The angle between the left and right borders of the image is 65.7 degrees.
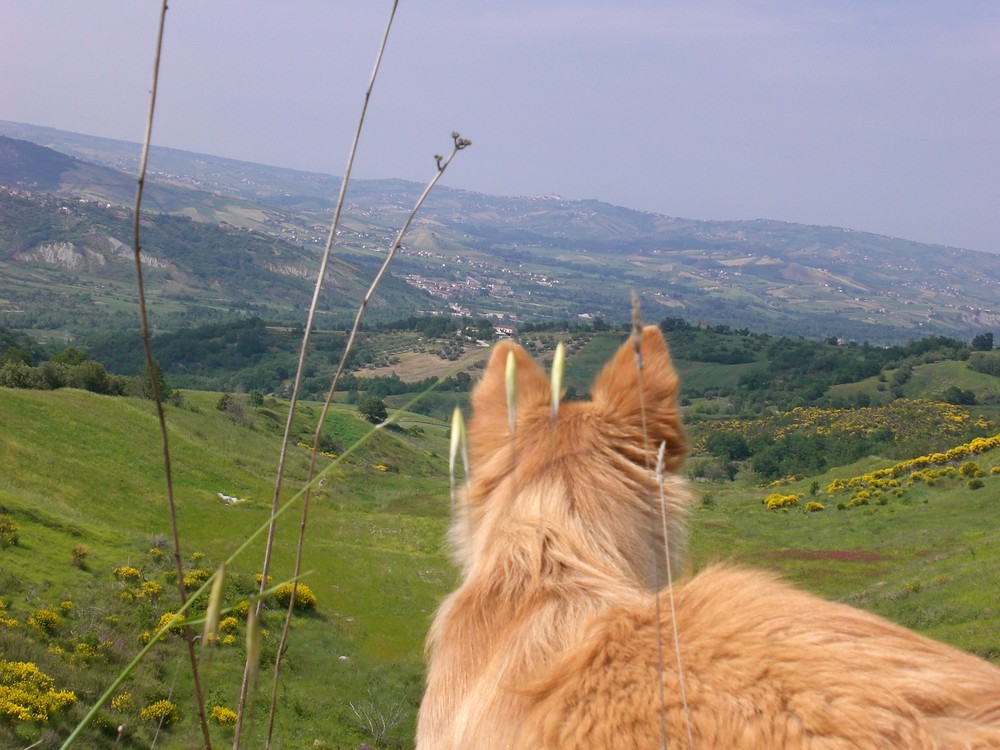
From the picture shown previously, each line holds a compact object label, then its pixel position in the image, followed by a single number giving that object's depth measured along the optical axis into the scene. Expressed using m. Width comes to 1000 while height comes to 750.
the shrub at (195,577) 10.72
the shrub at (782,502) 30.61
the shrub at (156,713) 7.35
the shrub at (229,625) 10.67
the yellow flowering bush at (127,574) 10.88
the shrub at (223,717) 7.93
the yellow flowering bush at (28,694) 6.08
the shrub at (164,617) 9.32
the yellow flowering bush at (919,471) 27.88
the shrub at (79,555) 10.84
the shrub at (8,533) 10.22
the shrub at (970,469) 26.28
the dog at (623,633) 1.19
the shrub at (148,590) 10.53
